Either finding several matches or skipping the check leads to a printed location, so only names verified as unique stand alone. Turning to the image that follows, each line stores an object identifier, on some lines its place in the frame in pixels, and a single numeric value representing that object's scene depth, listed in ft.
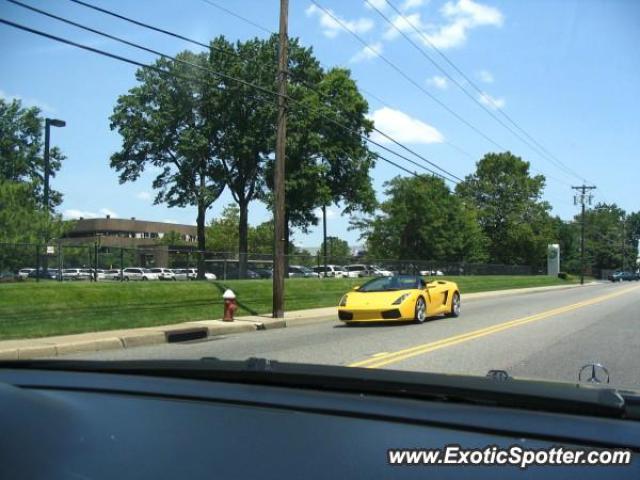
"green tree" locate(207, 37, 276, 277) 160.15
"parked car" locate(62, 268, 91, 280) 101.71
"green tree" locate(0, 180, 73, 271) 129.08
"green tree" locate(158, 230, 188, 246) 290.35
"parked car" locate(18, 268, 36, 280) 92.79
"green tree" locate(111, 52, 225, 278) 168.96
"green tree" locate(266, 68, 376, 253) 158.81
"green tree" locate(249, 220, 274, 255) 267.39
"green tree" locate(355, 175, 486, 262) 223.10
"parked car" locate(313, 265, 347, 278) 141.02
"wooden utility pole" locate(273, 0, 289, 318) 63.21
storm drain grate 47.98
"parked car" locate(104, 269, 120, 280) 102.34
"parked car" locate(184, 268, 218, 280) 114.62
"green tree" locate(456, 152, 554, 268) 300.61
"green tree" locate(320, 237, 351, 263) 303.07
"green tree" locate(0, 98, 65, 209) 196.44
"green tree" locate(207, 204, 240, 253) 260.83
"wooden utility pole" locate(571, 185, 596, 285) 255.70
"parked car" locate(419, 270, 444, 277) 162.19
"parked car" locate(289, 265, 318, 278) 142.73
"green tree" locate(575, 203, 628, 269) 426.92
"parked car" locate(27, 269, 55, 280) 94.83
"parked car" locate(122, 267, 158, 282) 124.86
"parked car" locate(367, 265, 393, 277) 160.97
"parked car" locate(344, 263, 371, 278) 165.17
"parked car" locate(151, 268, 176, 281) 133.03
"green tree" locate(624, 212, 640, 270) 485.97
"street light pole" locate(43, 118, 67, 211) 104.58
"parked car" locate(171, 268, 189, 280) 127.56
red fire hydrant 57.82
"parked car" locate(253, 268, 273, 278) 141.49
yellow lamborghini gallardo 53.52
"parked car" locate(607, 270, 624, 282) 301.61
